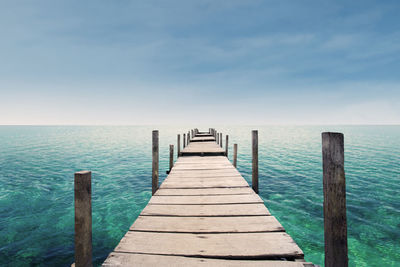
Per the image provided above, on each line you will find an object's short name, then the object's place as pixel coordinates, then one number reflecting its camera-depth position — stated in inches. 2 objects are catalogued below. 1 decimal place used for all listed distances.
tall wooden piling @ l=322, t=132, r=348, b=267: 77.9
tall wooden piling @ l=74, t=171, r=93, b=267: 91.9
